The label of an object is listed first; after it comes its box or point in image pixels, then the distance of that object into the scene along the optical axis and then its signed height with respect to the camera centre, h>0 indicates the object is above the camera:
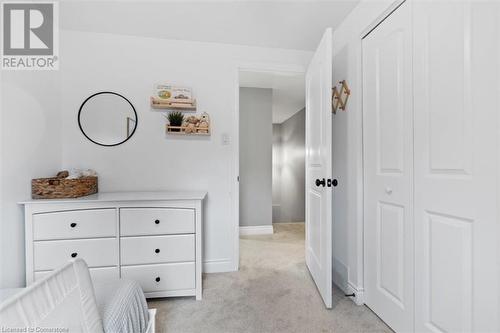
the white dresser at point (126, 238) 1.60 -0.53
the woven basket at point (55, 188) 1.68 -0.17
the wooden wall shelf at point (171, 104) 2.13 +0.58
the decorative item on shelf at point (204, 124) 2.19 +0.40
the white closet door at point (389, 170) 1.33 -0.03
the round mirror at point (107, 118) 2.11 +0.44
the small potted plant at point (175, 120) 2.16 +0.44
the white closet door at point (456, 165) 0.93 +0.00
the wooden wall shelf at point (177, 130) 2.14 +0.34
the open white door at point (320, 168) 1.65 -0.02
